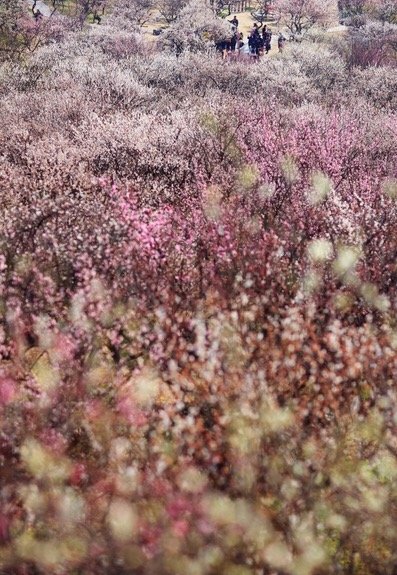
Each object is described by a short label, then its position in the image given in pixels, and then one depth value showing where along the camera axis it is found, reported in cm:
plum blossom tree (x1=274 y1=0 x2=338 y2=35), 8788
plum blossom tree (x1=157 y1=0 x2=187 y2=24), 9112
